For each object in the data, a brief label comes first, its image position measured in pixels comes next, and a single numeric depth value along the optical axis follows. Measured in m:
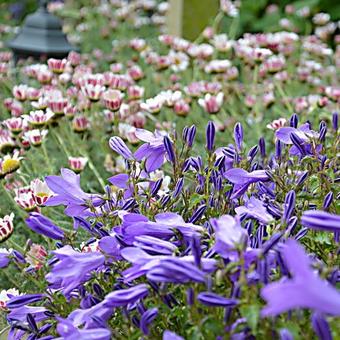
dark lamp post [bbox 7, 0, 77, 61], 1.79
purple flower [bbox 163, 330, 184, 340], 0.65
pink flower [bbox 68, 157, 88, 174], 1.16
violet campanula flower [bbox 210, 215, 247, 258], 0.67
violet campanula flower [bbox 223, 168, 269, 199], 0.83
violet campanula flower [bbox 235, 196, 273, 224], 0.77
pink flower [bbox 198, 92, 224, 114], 1.34
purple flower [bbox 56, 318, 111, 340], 0.69
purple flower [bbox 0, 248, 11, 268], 0.82
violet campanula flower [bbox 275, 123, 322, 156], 0.86
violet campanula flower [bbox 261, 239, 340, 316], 0.51
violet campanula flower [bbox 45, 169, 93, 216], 0.82
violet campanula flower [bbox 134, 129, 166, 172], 0.85
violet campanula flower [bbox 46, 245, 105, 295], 0.73
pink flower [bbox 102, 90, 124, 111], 1.23
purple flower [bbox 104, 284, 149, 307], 0.69
